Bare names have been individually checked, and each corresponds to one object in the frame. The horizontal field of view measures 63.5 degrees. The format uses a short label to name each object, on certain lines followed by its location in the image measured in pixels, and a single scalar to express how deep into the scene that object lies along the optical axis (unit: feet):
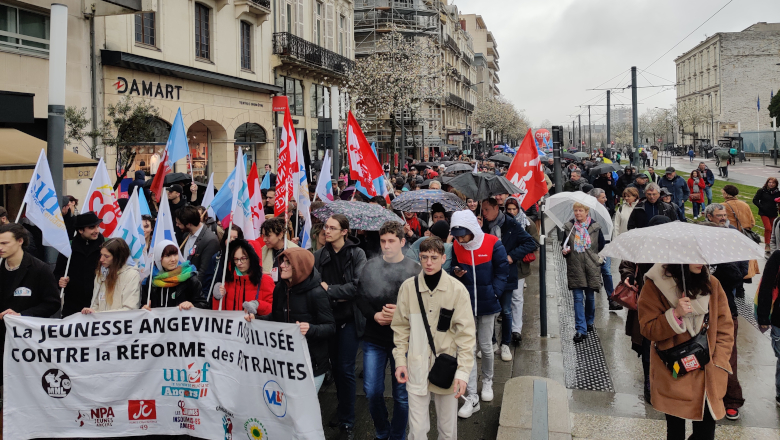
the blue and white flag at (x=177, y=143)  30.32
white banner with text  16.81
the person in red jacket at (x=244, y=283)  17.83
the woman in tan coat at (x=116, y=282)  18.04
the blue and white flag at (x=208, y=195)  29.30
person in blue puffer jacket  19.39
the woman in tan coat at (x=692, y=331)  14.48
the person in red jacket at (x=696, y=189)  62.49
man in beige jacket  14.76
